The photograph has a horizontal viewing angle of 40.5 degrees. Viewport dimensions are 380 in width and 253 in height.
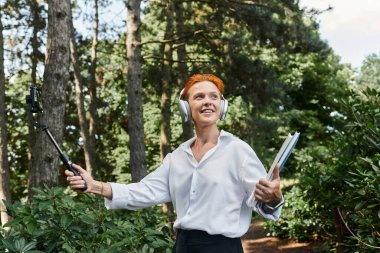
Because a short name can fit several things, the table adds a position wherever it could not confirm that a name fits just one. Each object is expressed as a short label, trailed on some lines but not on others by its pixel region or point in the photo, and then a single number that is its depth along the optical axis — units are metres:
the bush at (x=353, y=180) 5.11
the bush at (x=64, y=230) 3.30
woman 2.70
